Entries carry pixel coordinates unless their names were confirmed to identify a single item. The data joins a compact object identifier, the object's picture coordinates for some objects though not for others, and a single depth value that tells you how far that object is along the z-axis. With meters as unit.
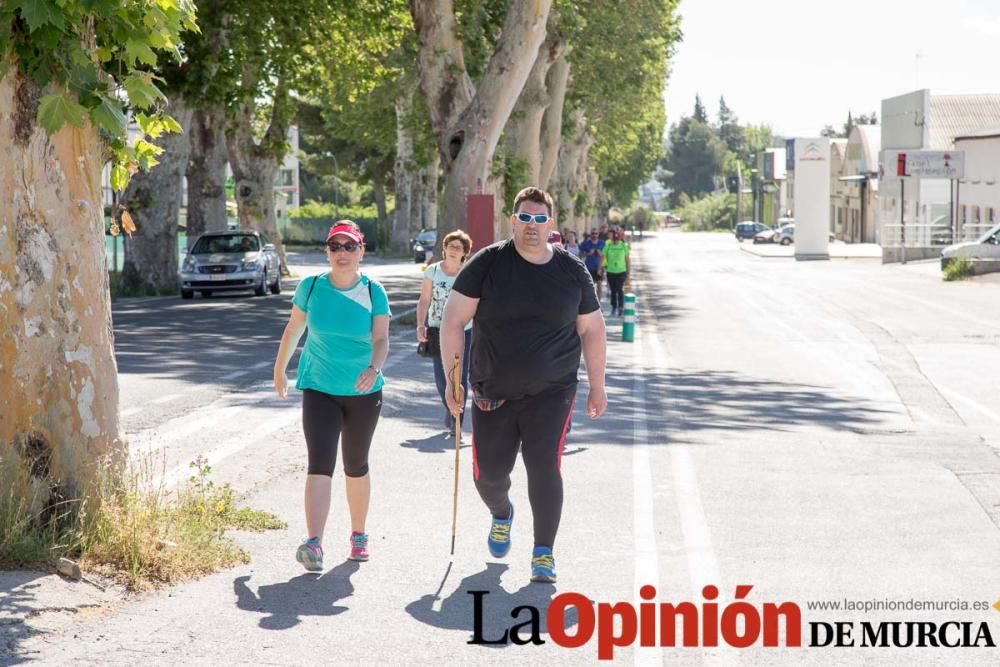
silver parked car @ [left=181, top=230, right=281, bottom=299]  36.28
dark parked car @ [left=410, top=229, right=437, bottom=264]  62.56
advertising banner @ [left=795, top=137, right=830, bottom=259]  82.31
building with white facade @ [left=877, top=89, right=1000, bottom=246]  89.44
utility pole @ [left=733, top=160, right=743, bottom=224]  128.18
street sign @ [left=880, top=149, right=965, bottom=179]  72.38
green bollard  24.08
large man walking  7.45
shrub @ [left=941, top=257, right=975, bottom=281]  49.81
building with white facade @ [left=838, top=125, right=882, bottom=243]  108.25
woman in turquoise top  7.85
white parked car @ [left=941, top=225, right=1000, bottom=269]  53.47
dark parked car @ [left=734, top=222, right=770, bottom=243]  118.81
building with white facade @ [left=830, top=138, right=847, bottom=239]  124.06
